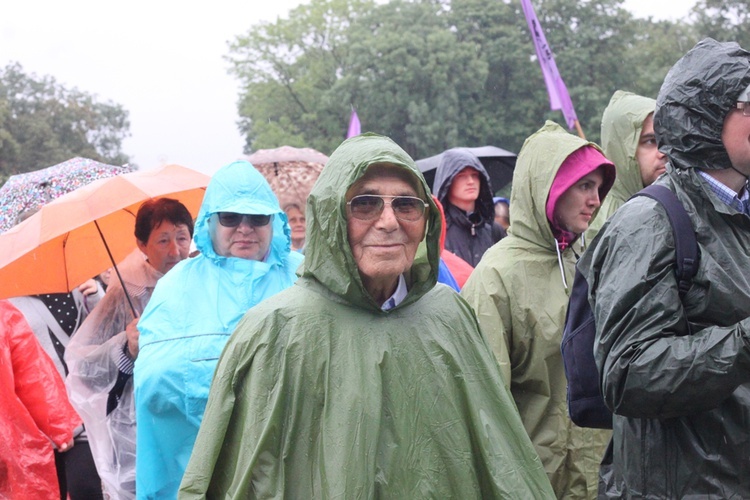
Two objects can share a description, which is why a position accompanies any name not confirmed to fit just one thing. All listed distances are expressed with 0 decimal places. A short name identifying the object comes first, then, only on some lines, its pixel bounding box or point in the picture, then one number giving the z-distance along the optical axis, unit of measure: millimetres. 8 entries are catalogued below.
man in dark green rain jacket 2664
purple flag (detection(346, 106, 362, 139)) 13141
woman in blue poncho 4445
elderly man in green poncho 2859
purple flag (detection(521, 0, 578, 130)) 15417
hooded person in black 7203
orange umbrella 5438
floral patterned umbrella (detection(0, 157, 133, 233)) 6332
